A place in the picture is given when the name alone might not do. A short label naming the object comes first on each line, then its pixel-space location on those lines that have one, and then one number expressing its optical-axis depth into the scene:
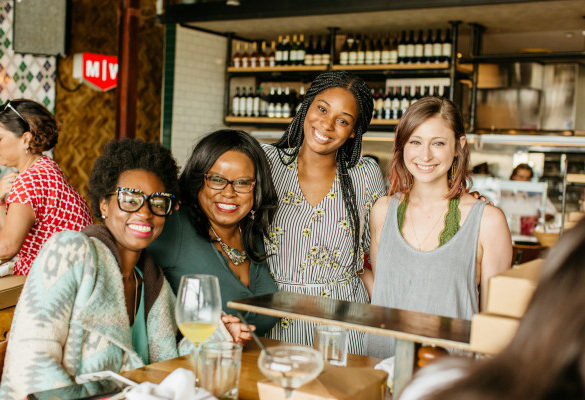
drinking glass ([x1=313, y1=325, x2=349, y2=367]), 1.68
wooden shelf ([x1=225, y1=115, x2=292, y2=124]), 6.99
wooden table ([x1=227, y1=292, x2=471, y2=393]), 1.36
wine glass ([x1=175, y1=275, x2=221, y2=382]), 1.52
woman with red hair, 2.13
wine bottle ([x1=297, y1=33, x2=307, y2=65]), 6.88
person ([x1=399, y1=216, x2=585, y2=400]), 0.67
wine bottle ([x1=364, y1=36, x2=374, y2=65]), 6.46
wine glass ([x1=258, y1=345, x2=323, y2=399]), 1.28
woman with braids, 2.49
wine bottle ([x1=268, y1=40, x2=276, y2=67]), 7.05
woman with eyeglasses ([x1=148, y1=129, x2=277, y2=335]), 2.19
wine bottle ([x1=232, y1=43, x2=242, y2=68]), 7.24
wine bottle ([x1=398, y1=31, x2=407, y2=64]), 6.34
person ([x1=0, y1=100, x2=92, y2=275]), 2.96
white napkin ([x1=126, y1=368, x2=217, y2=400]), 1.44
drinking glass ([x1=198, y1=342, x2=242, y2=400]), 1.45
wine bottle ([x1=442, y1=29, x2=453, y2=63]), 6.09
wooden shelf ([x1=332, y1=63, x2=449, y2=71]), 6.10
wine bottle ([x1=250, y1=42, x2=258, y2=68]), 7.16
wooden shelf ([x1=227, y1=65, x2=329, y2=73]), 6.71
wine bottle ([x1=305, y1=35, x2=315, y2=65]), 6.81
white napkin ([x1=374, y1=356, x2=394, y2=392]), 1.65
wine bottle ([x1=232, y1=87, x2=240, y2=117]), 7.30
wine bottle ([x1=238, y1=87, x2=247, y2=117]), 7.27
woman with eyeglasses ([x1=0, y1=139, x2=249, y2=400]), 1.67
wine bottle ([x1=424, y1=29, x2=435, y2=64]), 6.20
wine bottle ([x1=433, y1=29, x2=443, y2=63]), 6.15
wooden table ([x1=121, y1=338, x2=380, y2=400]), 1.71
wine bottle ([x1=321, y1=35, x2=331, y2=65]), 6.71
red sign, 6.84
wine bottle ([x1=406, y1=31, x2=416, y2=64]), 6.30
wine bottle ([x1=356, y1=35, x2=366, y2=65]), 6.50
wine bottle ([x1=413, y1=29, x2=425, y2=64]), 6.26
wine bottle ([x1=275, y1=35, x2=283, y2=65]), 6.98
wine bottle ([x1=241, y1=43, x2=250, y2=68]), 7.21
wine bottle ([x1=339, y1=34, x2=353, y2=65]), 6.59
